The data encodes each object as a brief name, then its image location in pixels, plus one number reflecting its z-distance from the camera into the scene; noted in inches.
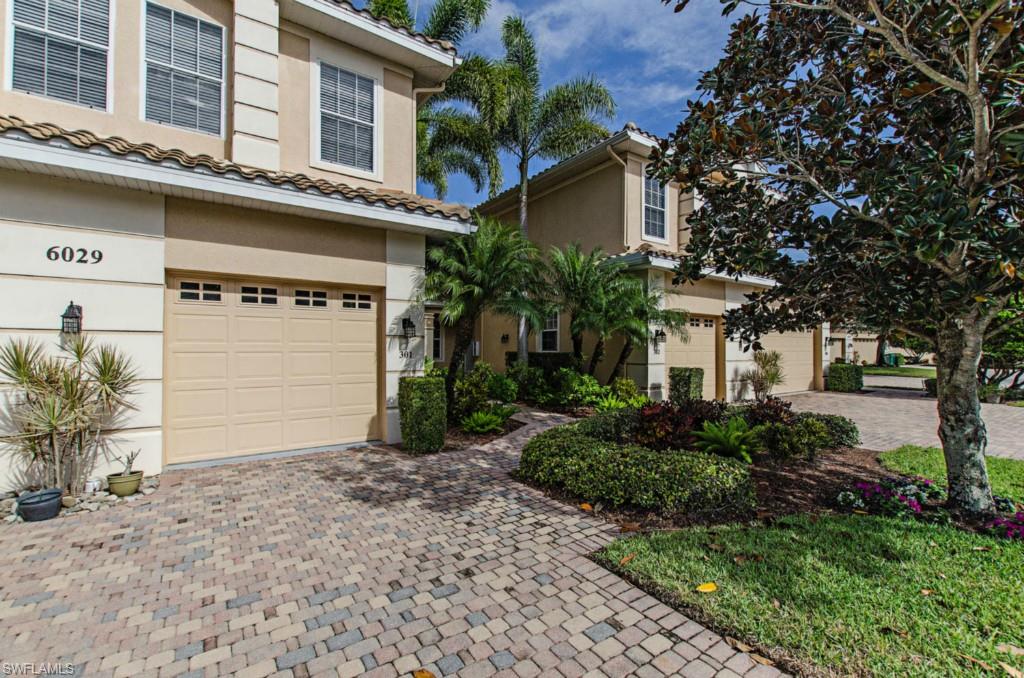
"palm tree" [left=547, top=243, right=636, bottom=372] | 427.8
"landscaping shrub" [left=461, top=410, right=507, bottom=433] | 344.2
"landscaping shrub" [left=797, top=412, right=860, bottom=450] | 306.8
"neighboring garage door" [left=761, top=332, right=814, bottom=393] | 621.0
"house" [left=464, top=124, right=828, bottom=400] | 484.4
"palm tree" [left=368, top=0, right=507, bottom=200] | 542.6
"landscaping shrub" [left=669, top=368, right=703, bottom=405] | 478.3
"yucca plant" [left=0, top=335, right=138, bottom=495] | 203.8
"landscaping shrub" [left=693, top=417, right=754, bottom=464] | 245.8
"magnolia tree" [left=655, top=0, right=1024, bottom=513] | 132.4
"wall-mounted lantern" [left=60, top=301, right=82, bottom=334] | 217.3
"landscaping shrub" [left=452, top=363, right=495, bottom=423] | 361.4
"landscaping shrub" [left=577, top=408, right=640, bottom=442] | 264.4
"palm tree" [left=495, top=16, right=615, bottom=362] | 578.6
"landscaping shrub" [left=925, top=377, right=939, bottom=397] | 629.8
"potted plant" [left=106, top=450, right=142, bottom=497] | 214.1
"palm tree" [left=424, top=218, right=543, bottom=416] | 330.0
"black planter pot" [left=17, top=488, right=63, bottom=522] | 187.8
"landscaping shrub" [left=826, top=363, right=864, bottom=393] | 668.7
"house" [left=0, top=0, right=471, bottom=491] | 220.8
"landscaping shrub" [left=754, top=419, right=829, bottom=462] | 267.1
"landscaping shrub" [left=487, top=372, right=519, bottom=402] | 478.9
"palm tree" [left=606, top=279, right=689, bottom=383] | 424.8
